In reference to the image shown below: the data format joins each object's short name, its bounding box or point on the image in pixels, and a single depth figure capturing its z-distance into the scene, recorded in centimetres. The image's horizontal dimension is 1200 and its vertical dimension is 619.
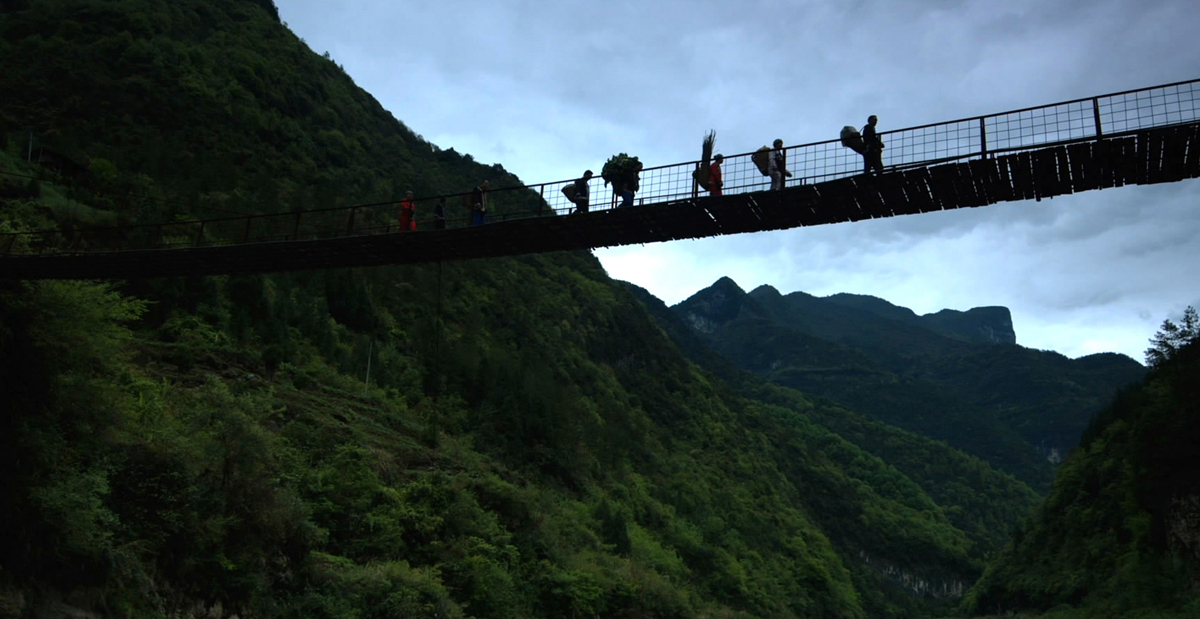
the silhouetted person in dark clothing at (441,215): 1683
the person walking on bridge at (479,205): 1706
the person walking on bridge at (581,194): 1617
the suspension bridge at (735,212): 1322
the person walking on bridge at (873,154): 1420
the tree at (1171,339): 6450
